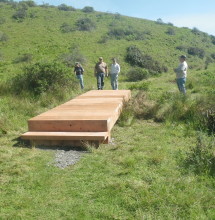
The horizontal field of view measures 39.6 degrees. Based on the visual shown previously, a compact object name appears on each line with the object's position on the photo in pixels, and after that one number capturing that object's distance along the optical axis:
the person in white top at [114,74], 12.48
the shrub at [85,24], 44.25
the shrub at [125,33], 43.69
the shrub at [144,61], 33.25
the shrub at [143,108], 7.57
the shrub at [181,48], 44.39
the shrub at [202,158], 3.95
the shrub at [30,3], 53.56
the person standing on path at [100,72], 12.81
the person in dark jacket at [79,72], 13.96
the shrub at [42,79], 11.01
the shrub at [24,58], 29.05
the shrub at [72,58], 28.31
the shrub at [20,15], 44.73
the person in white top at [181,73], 9.94
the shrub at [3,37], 35.62
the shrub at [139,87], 12.80
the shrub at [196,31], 58.53
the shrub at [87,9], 59.38
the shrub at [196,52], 44.66
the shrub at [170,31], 51.87
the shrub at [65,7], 56.19
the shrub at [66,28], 41.81
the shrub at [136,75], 24.83
